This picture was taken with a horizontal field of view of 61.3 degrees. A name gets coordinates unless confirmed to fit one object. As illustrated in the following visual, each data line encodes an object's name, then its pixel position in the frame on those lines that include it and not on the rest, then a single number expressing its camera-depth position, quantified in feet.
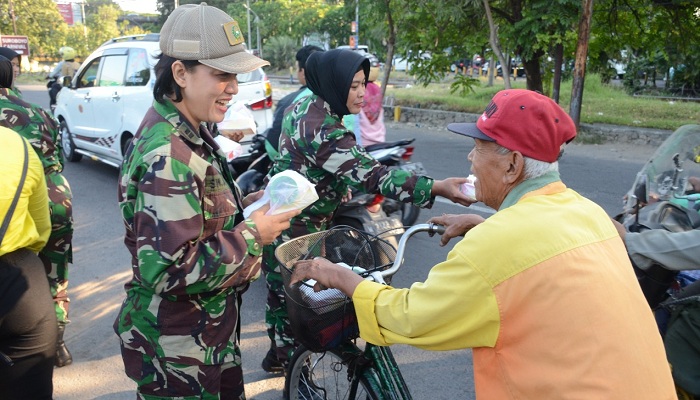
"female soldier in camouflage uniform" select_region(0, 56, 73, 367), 11.34
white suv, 25.82
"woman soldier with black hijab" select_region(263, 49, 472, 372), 9.72
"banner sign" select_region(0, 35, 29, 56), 89.44
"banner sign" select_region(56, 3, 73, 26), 183.13
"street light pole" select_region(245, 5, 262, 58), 136.25
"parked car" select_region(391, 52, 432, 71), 45.44
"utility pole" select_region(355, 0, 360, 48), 77.08
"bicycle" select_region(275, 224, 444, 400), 6.79
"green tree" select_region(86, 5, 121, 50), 139.13
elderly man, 4.79
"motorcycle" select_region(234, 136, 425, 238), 15.23
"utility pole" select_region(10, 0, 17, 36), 109.60
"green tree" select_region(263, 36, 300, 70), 127.95
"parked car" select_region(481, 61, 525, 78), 94.33
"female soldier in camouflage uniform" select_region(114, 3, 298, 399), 6.14
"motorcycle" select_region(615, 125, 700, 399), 8.20
